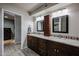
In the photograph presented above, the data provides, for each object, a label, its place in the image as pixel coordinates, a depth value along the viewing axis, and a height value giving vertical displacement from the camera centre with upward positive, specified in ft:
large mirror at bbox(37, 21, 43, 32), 9.08 +0.53
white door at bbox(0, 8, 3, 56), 5.98 -0.15
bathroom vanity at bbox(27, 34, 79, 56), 3.73 -1.82
